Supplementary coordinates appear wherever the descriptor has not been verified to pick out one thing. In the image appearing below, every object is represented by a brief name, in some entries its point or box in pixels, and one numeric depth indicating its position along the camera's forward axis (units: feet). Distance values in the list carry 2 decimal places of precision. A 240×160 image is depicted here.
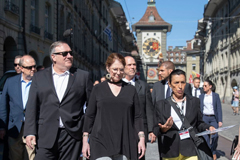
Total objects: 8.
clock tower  330.03
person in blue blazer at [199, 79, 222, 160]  27.76
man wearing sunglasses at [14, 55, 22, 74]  24.33
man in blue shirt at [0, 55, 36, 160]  17.83
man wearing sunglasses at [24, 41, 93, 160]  13.69
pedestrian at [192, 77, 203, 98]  38.89
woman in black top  12.50
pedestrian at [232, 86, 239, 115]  77.25
